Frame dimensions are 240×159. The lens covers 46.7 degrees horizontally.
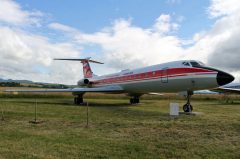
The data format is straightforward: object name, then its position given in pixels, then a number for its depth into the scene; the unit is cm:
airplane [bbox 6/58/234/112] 1526
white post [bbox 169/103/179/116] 1222
